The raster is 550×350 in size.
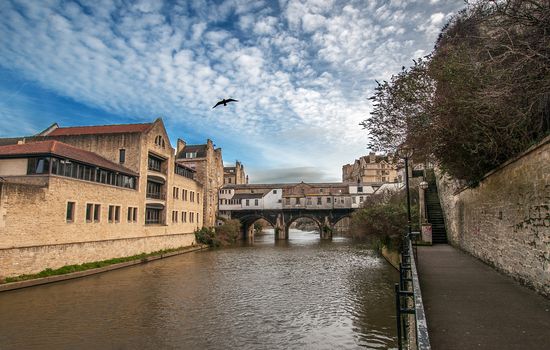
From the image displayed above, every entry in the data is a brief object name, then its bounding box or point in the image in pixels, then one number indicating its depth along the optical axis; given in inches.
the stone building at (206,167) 2044.8
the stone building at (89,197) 754.2
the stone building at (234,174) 3479.3
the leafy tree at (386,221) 894.4
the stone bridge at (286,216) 2323.1
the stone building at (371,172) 3447.3
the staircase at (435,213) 861.7
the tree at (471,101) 313.3
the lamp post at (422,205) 925.0
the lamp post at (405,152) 507.5
